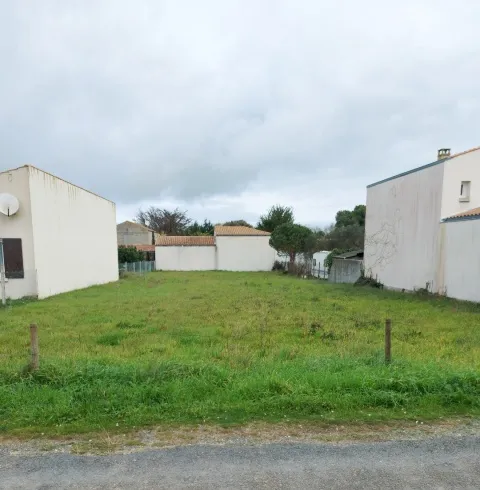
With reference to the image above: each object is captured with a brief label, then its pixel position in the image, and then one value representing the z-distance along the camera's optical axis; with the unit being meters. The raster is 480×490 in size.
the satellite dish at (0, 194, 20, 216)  14.41
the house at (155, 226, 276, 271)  38.31
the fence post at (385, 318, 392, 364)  5.14
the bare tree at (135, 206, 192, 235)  66.56
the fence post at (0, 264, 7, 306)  13.37
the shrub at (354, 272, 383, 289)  20.50
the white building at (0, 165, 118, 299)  14.79
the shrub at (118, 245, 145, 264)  35.03
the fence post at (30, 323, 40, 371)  4.66
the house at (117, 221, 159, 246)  57.00
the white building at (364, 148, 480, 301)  13.68
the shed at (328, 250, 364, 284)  24.28
